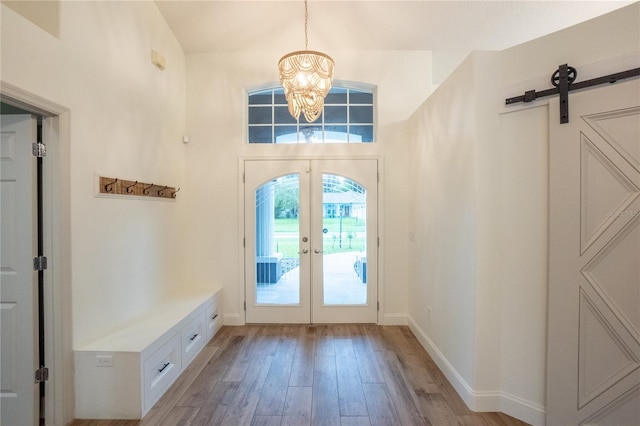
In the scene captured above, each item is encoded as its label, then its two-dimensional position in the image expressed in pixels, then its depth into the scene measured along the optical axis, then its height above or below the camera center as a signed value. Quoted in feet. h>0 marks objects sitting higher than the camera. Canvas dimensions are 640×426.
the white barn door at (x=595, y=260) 5.30 -1.01
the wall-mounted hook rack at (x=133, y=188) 7.57 +0.72
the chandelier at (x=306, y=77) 7.38 +3.53
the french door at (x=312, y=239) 12.21 -1.23
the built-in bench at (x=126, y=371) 6.61 -3.88
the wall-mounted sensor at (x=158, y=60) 9.83 +5.38
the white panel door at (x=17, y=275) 6.17 -1.38
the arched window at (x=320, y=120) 12.45 +4.03
